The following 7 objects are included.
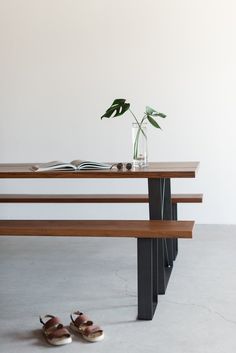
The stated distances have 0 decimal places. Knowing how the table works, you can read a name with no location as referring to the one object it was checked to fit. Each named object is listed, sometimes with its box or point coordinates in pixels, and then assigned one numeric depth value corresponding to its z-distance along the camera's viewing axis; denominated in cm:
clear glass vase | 344
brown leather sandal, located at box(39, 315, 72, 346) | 259
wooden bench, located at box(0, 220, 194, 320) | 288
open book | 334
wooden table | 291
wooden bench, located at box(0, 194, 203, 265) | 423
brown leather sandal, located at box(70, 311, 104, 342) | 263
